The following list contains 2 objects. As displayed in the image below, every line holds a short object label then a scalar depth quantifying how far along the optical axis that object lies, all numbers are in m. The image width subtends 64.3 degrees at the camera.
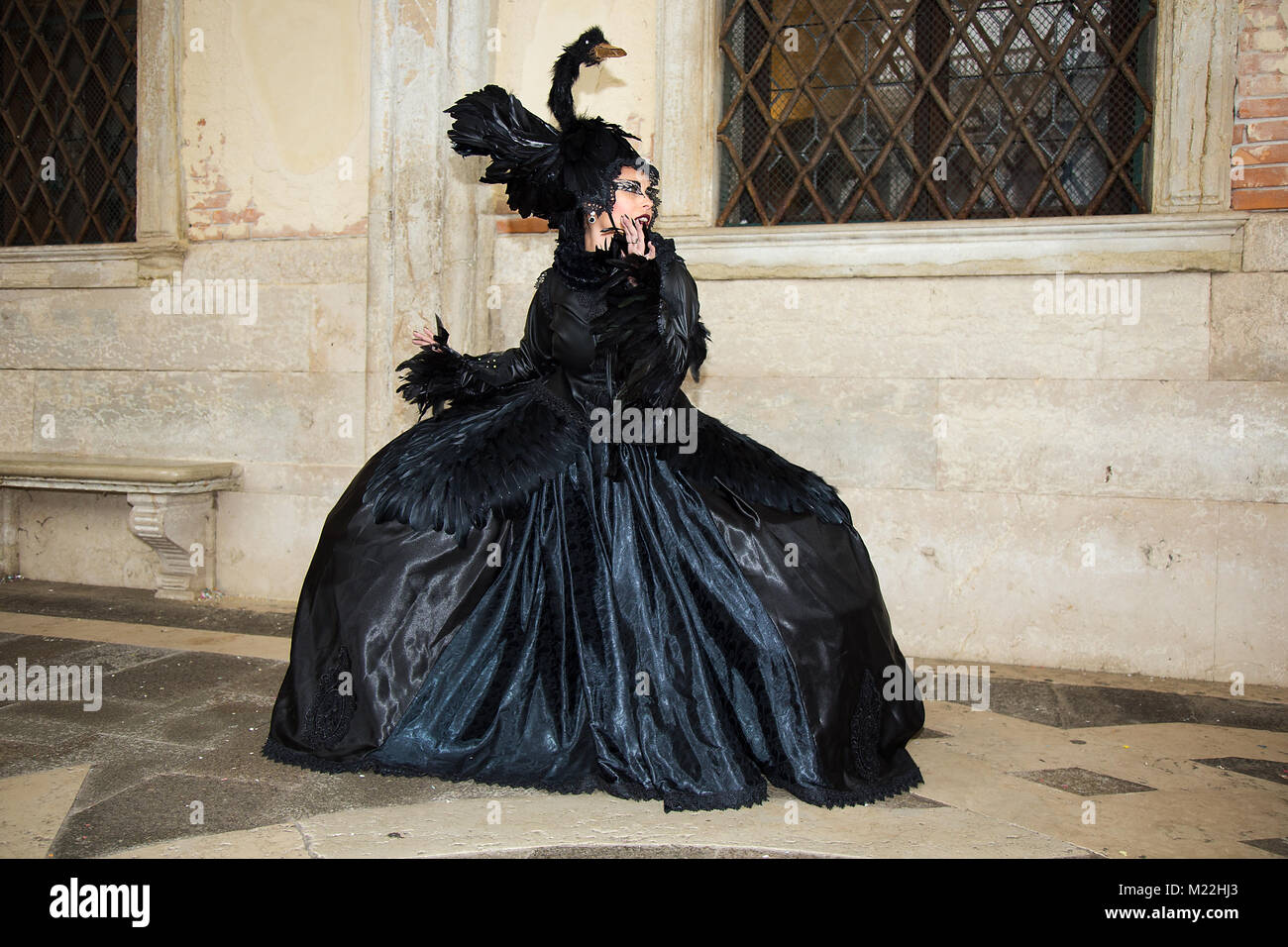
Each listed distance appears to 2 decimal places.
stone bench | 5.13
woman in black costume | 2.85
